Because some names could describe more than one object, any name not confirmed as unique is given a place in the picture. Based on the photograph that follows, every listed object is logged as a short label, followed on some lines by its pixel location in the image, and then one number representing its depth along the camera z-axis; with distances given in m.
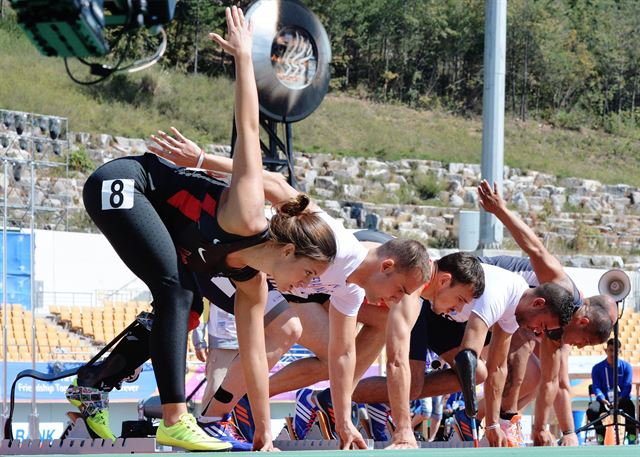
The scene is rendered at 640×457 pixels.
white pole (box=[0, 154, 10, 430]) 11.83
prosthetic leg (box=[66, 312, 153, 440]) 9.05
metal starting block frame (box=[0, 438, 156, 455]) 8.22
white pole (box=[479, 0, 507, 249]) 39.34
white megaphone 14.95
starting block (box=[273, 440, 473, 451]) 9.79
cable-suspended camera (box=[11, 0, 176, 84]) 4.97
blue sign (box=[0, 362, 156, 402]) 22.20
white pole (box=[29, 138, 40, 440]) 11.56
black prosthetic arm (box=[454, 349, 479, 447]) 10.90
